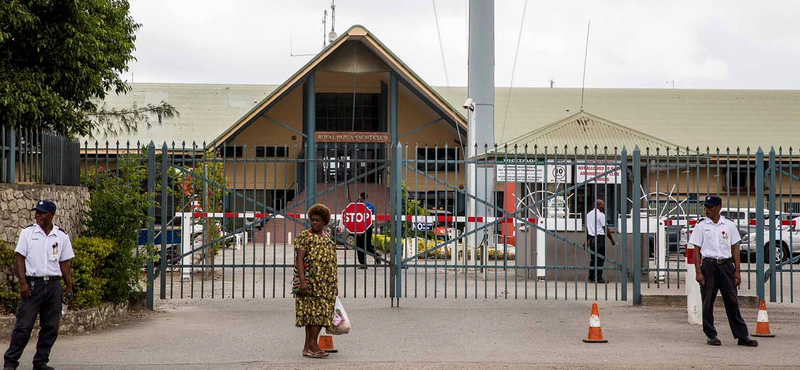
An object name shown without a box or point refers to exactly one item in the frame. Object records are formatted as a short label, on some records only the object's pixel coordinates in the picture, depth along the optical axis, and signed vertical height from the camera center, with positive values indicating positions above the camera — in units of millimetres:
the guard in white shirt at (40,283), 8602 -664
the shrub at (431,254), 23830 -995
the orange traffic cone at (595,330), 10758 -1316
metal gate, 13336 -559
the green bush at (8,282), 10617 -813
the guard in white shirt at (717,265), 10461 -580
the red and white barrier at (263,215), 13492 -110
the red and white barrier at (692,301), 12188 -1116
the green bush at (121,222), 12352 -181
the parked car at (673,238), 22742 -725
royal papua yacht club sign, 36906 +2717
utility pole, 24438 +3327
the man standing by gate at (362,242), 22311 -837
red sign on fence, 17297 -162
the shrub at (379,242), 26812 -912
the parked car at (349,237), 29788 -855
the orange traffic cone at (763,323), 11141 -1267
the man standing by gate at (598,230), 17375 -364
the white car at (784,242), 23042 -774
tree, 17219 +2769
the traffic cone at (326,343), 9953 -1349
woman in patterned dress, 9320 -648
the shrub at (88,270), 11289 -724
